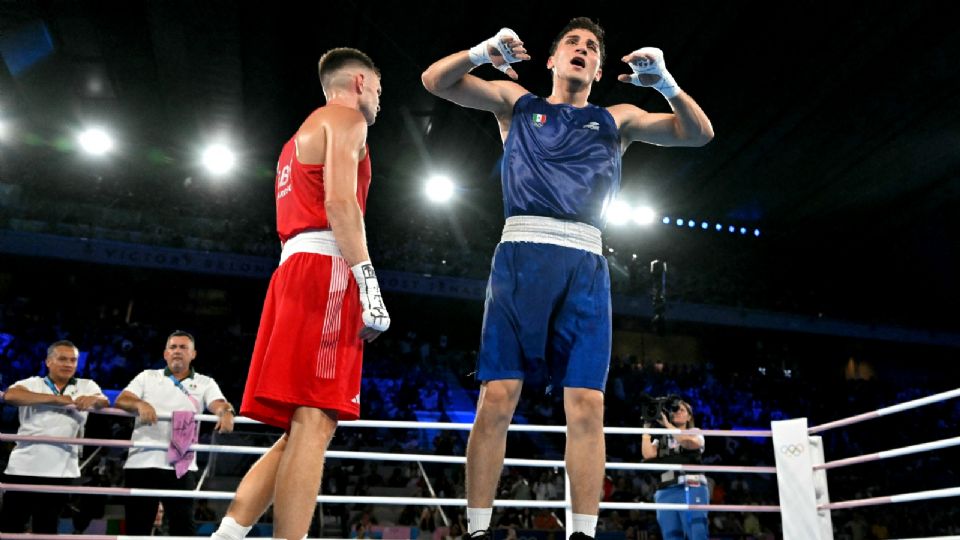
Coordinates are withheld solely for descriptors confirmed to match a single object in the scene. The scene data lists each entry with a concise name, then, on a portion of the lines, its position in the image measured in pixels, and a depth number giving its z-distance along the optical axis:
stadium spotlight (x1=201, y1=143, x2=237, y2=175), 13.97
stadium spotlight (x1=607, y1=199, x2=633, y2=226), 15.07
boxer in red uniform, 2.09
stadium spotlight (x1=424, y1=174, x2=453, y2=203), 14.97
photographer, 4.57
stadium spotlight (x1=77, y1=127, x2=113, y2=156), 13.70
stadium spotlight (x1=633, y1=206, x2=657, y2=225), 15.23
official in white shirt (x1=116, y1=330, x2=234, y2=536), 4.21
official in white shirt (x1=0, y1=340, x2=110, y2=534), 4.02
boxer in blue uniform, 2.21
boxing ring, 3.16
